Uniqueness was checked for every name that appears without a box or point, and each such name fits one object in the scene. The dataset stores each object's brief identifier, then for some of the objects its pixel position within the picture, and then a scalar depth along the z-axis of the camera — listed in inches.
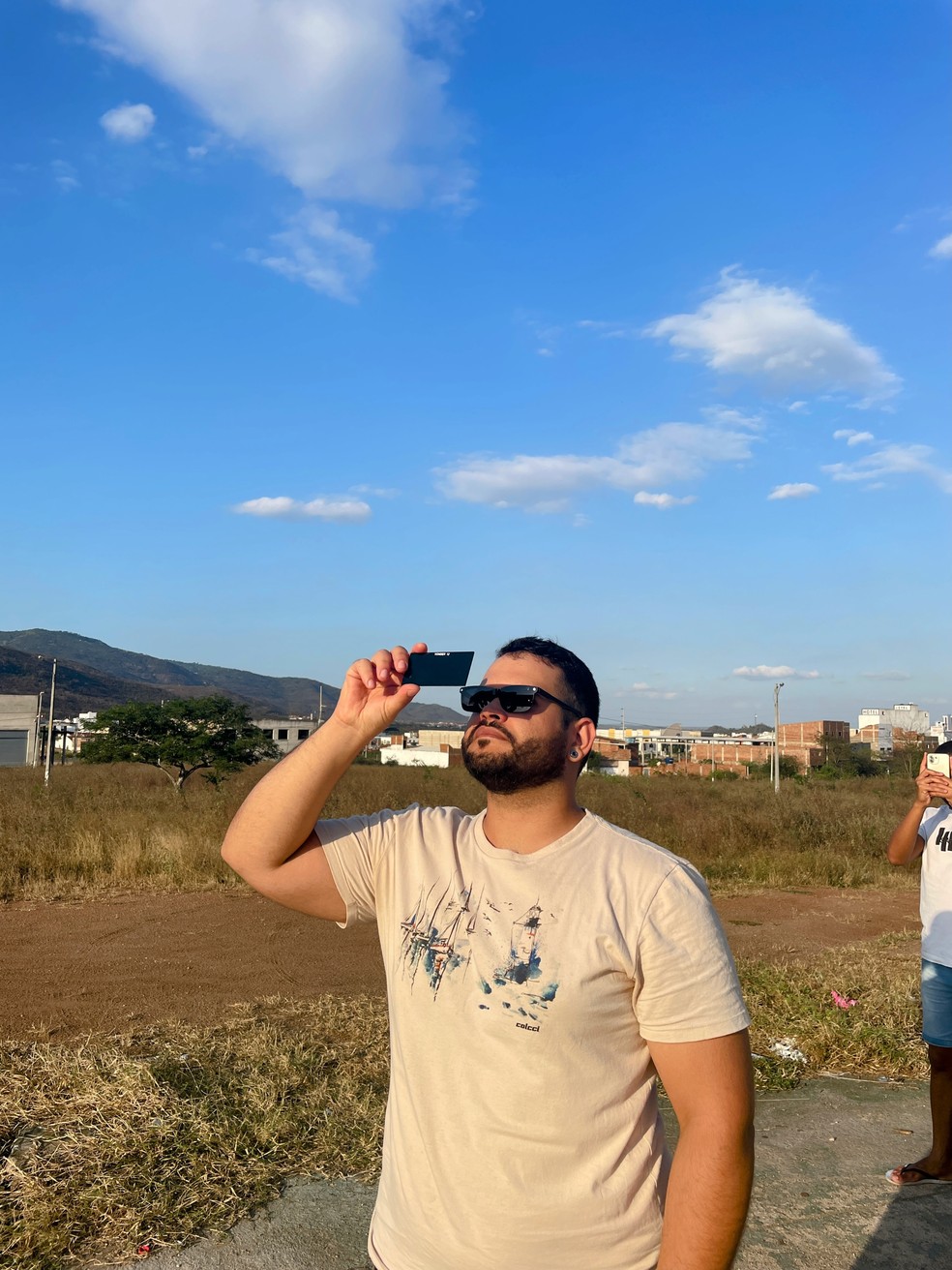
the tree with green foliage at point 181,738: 1132.5
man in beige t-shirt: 65.3
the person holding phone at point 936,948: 153.2
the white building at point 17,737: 2447.1
